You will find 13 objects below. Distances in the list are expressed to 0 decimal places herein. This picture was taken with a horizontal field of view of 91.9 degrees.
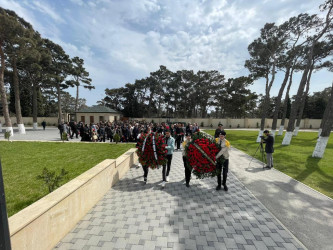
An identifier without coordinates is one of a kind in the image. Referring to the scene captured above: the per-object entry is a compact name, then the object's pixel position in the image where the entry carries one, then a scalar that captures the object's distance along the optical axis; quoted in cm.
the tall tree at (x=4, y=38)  1481
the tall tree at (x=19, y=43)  1568
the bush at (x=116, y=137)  1174
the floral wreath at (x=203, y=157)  496
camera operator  707
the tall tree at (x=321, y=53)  1652
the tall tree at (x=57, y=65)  2583
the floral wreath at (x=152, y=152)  538
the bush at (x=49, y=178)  392
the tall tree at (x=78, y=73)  2985
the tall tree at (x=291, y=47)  1468
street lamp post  146
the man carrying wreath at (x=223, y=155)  489
